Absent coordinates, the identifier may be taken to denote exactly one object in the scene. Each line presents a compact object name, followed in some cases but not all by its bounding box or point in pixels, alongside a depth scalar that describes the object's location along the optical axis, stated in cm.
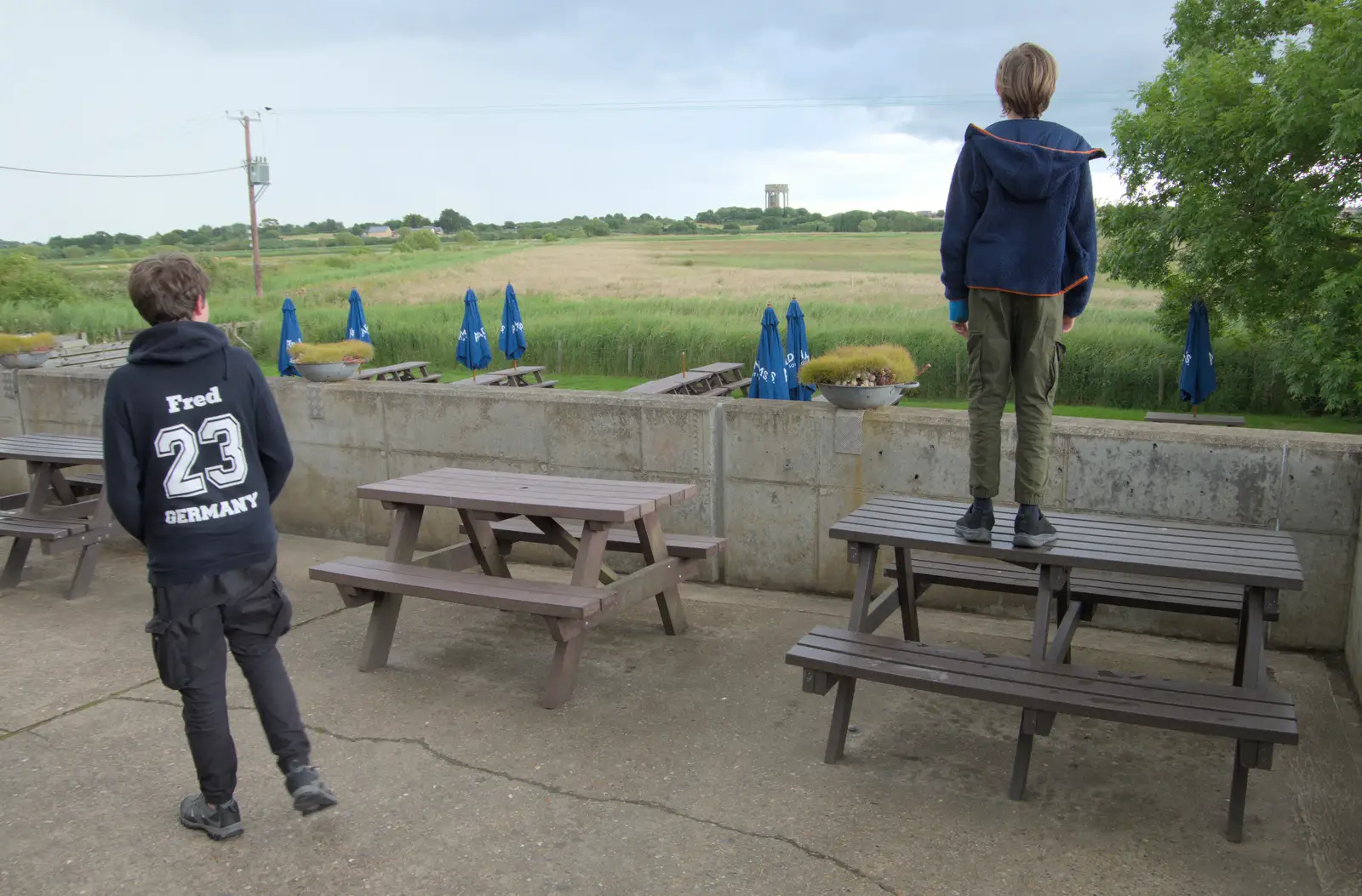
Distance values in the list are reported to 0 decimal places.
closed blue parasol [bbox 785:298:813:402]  1661
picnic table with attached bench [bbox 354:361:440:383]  2338
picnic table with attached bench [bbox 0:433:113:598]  634
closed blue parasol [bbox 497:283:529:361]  2386
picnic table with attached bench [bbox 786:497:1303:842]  338
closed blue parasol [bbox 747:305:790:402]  1500
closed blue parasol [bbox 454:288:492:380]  2234
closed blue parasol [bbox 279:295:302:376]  2186
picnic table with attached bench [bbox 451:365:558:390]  2206
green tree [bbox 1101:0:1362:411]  1748
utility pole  7369
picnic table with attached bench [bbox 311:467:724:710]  457
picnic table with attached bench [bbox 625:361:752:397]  2047
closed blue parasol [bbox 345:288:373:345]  2372
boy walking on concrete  332
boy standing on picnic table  374
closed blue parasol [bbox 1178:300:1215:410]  1594
